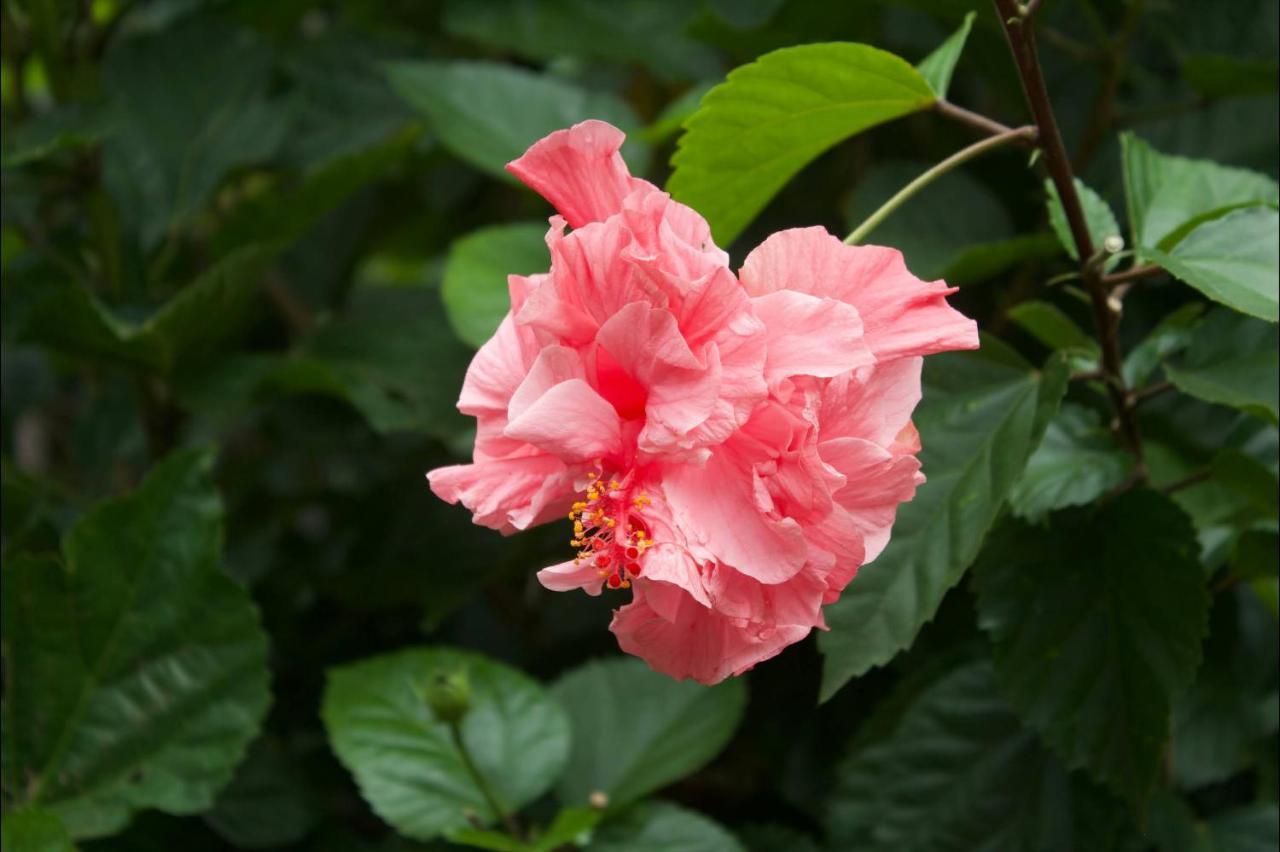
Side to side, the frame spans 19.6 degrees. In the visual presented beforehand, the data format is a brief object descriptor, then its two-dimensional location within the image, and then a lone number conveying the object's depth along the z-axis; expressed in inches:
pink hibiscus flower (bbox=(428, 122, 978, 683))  34.1
